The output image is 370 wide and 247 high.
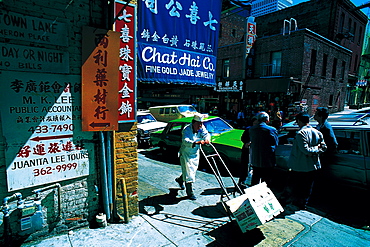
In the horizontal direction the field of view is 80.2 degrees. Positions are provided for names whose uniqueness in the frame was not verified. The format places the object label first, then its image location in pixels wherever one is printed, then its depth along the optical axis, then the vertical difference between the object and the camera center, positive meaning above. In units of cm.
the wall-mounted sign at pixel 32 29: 270 +84
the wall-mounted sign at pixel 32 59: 274 +46
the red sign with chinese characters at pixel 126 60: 346 +58
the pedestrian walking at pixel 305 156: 427 -110
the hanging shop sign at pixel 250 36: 1823 +534
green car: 623 -130
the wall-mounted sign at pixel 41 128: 282 -46
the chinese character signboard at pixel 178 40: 392 +112
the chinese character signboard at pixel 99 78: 325 +27
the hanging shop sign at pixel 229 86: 1959 +121
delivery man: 455 -103
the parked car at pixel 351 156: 448 -112
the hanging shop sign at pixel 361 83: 2470 +221
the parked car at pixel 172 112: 1442 -96
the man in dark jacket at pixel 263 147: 438 -94
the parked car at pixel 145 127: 1036 -148
